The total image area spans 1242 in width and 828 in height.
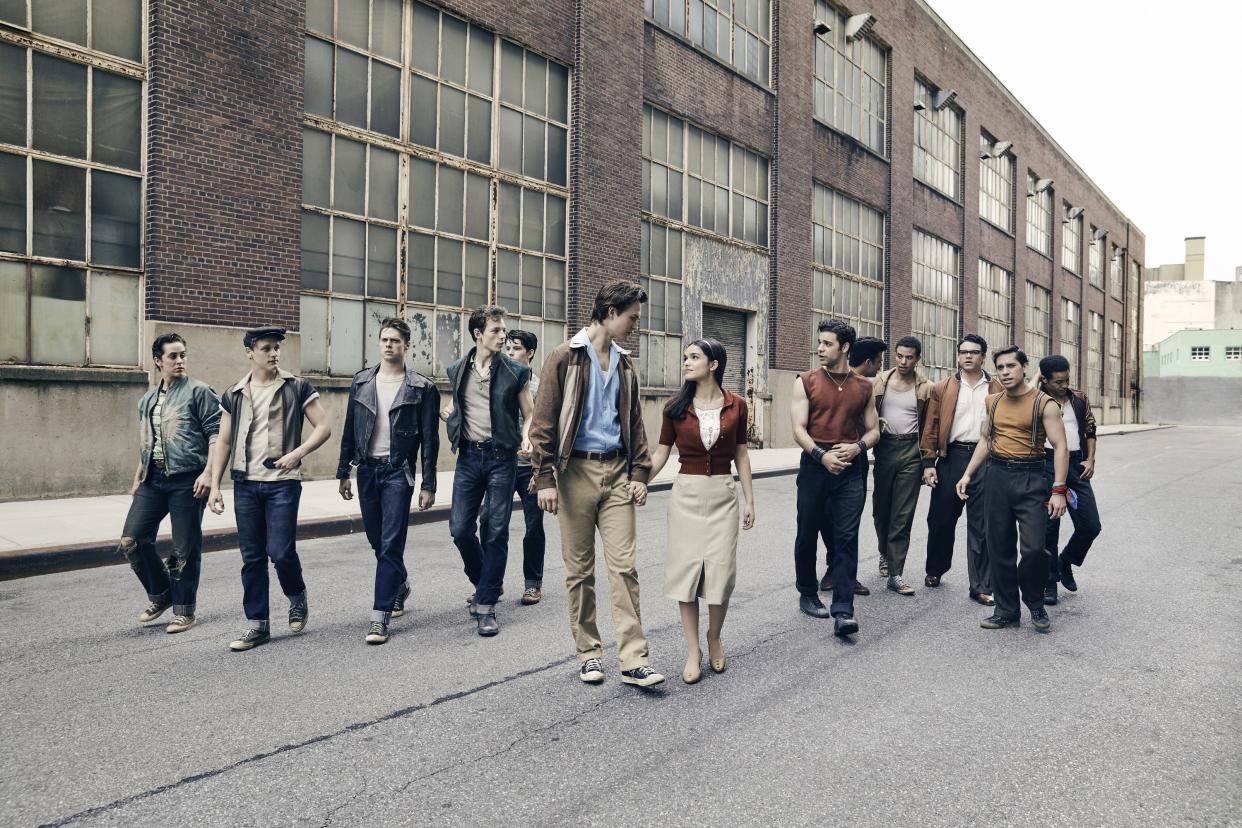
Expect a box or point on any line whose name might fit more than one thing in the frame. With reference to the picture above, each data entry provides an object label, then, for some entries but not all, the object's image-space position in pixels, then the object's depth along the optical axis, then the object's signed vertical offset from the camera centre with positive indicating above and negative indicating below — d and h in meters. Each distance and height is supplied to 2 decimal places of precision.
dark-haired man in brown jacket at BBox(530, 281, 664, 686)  4.33 -0.36
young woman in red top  4.41 -0.51
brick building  10.73 +3.37
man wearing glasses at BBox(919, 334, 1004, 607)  6.60 -0.27
